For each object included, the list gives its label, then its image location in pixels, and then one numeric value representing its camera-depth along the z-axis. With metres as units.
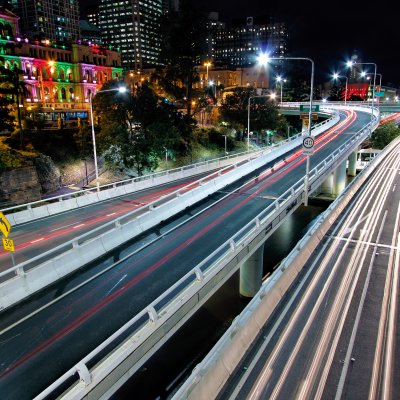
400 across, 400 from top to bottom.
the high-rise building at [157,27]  65.56
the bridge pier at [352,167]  58.12
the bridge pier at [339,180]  46.47
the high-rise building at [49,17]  170.75
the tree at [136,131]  51.31
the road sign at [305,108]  25.79
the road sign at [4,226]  14.73
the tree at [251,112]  73.25
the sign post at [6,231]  14.23
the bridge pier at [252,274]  22.58
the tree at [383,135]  64.72
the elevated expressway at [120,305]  10.43
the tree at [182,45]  64.06
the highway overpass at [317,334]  10.11
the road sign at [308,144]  24.83
